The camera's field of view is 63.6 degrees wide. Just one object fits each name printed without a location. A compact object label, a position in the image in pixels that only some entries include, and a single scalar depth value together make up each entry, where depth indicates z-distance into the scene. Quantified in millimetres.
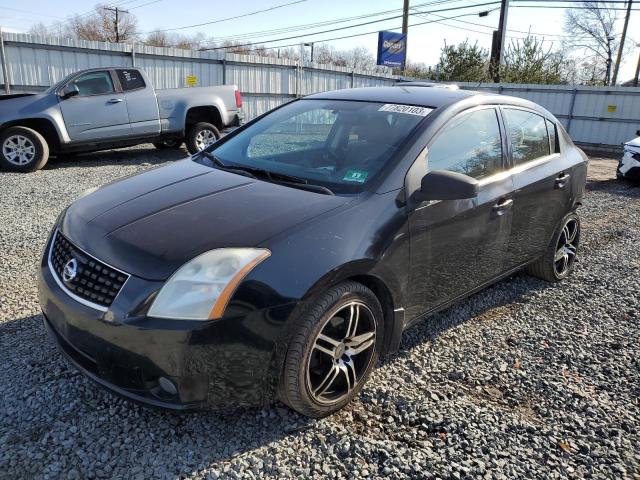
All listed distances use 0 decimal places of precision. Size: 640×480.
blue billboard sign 25891
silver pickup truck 8891
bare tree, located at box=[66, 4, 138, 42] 60728
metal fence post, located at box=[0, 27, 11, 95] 11427
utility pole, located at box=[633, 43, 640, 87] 41703
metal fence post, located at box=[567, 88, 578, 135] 18875
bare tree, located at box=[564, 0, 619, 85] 46875
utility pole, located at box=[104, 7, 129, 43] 54344
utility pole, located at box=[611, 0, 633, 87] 42594
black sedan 2176
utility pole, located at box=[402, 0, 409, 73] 26984
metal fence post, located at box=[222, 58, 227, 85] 14812
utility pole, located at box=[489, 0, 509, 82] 23391
